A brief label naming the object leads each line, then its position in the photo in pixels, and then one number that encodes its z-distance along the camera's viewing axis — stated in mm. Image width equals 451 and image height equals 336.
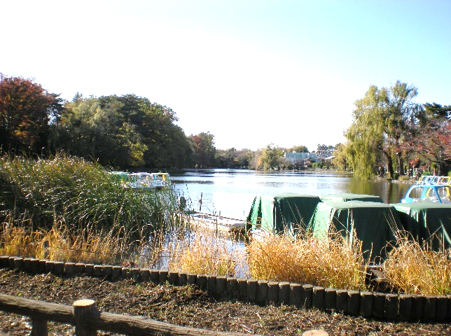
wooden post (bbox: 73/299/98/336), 3004
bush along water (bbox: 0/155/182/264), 8938
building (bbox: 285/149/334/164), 139500
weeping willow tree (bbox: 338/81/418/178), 44406
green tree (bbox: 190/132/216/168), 113938
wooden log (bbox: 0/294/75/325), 3162
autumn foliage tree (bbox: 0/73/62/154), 36375
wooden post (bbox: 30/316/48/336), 3400
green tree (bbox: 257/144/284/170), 117500
